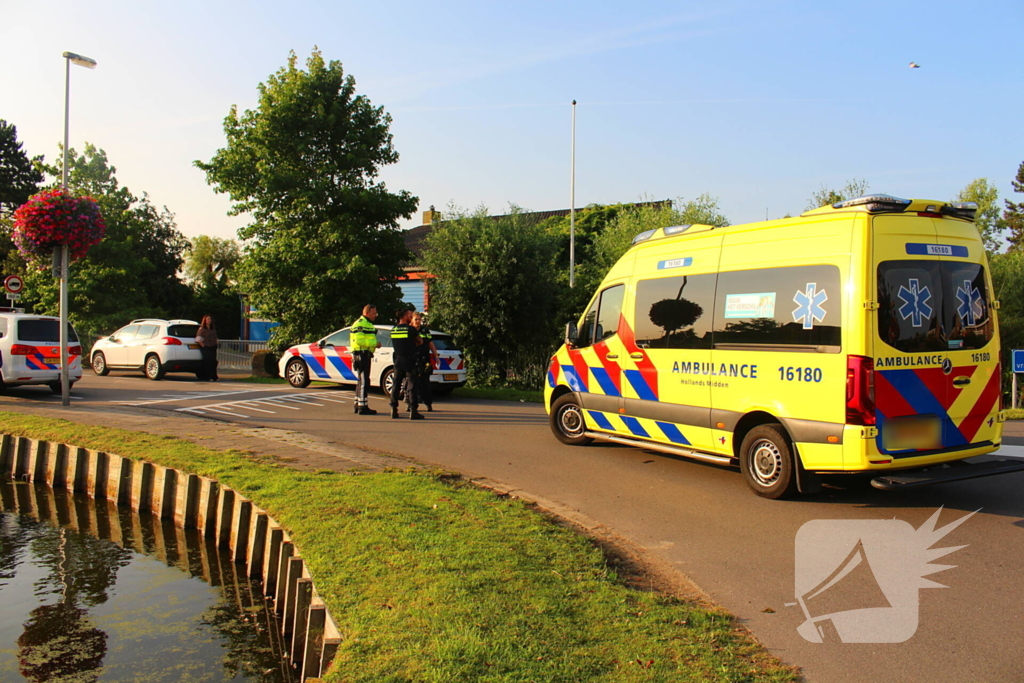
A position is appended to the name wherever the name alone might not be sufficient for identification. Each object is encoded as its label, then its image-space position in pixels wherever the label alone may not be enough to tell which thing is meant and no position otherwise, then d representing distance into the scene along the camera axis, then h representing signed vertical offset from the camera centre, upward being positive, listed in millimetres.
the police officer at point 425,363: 13492 -222
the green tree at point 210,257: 50438 +5786
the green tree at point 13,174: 45844 +10313
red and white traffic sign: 21750 +1722
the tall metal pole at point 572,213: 31061 +5491
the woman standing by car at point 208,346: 20453 +65
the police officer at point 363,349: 13703 +17
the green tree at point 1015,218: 52694 +9244
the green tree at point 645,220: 33250 +5759
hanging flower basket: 14266 +2215
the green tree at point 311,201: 21672 +4152
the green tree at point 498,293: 18953 +1400
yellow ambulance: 6641 +50
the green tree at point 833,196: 28141 +5625
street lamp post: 14052 +453
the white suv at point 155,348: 20406 +0
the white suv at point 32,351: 16000 -82
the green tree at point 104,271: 26984 +2620
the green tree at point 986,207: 38000 +7377
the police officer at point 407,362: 13016 -191
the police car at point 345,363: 16203 -293
